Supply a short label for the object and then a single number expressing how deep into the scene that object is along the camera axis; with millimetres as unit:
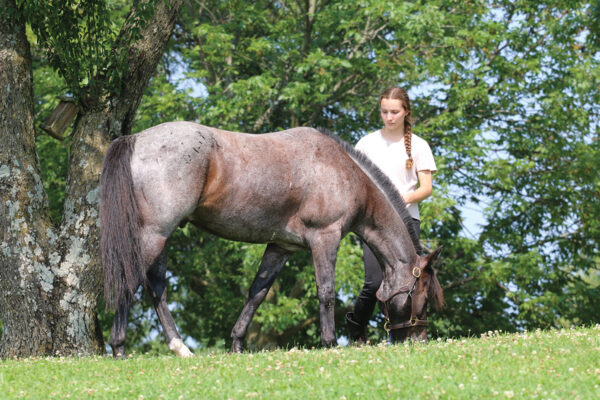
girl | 14742
